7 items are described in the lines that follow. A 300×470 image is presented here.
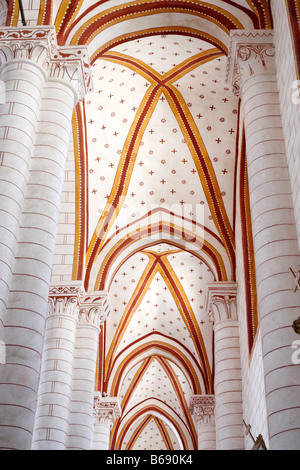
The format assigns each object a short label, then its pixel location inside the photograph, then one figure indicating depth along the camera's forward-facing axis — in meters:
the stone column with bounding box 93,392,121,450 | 15.61
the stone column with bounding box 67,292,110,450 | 10.64
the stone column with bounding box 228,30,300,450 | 5.98
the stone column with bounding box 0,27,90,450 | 6.02
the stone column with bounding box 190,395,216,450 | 16.52
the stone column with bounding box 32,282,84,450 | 9.79
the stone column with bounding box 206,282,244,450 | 11.32
